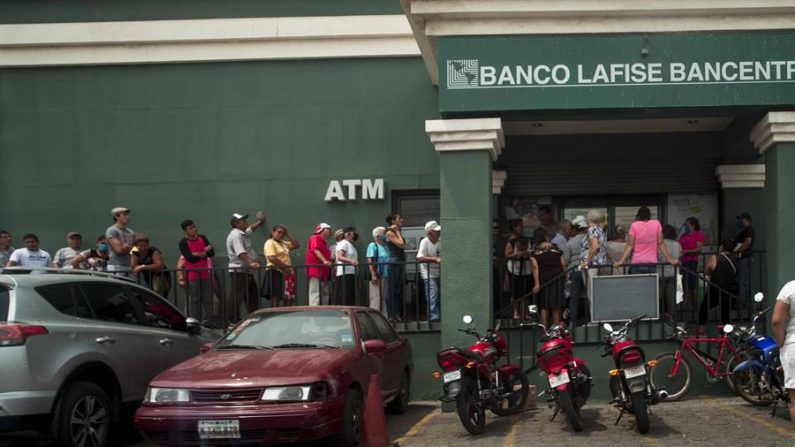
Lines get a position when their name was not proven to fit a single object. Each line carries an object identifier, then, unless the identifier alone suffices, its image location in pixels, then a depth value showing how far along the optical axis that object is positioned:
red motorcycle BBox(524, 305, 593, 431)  9.03
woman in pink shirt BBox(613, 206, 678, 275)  11.88
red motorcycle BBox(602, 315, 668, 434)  8.88
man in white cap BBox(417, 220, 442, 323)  12.43
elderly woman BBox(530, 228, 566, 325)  11.93
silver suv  7.83
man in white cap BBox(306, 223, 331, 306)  13.05
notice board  11.40
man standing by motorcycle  7.67
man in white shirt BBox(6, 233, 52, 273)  13.61
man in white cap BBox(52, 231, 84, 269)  14.02
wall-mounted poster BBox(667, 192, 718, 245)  15.42
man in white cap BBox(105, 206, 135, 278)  13.18
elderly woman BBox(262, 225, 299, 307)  13.01
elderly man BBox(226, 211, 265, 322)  13.07
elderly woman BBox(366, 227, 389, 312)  12.59
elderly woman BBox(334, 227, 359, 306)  12.83
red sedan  7.88
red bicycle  10.81
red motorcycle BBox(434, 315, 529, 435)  9.09
